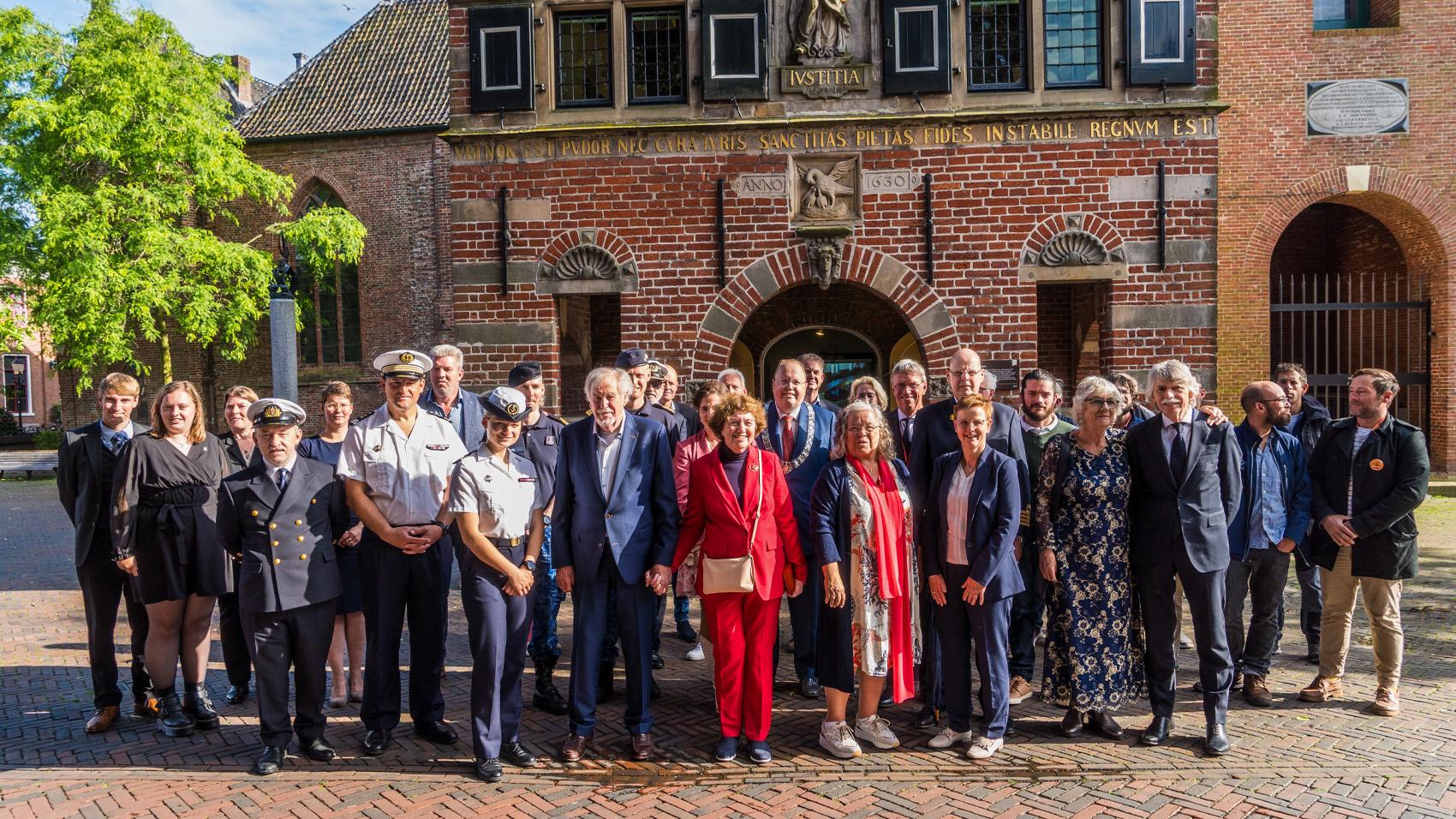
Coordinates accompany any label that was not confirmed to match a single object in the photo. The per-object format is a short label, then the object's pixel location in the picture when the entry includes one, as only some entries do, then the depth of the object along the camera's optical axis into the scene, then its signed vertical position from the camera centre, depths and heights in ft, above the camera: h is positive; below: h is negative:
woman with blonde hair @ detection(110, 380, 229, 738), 16.03 -2.59
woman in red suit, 14.67 -2.84
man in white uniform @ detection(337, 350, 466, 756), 14.78 -2.36
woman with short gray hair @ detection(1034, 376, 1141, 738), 15.21 -3.00
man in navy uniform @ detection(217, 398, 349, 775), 14.42 -2.82
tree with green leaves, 62.08 +14.99
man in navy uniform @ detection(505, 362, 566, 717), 16.12 -4.24
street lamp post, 30.45 +1.91
